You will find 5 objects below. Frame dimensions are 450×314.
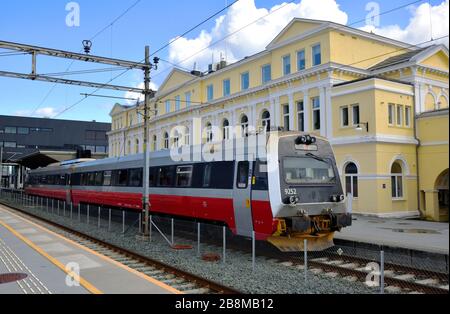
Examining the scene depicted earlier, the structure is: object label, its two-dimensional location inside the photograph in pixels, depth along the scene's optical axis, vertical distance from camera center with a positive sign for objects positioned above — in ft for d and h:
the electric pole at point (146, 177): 48.83 +0.33
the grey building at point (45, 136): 279.90 +31.94
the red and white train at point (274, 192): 34.99 -1.14
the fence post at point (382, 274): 23.99 -5.54
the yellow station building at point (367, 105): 71.15 +14.20
